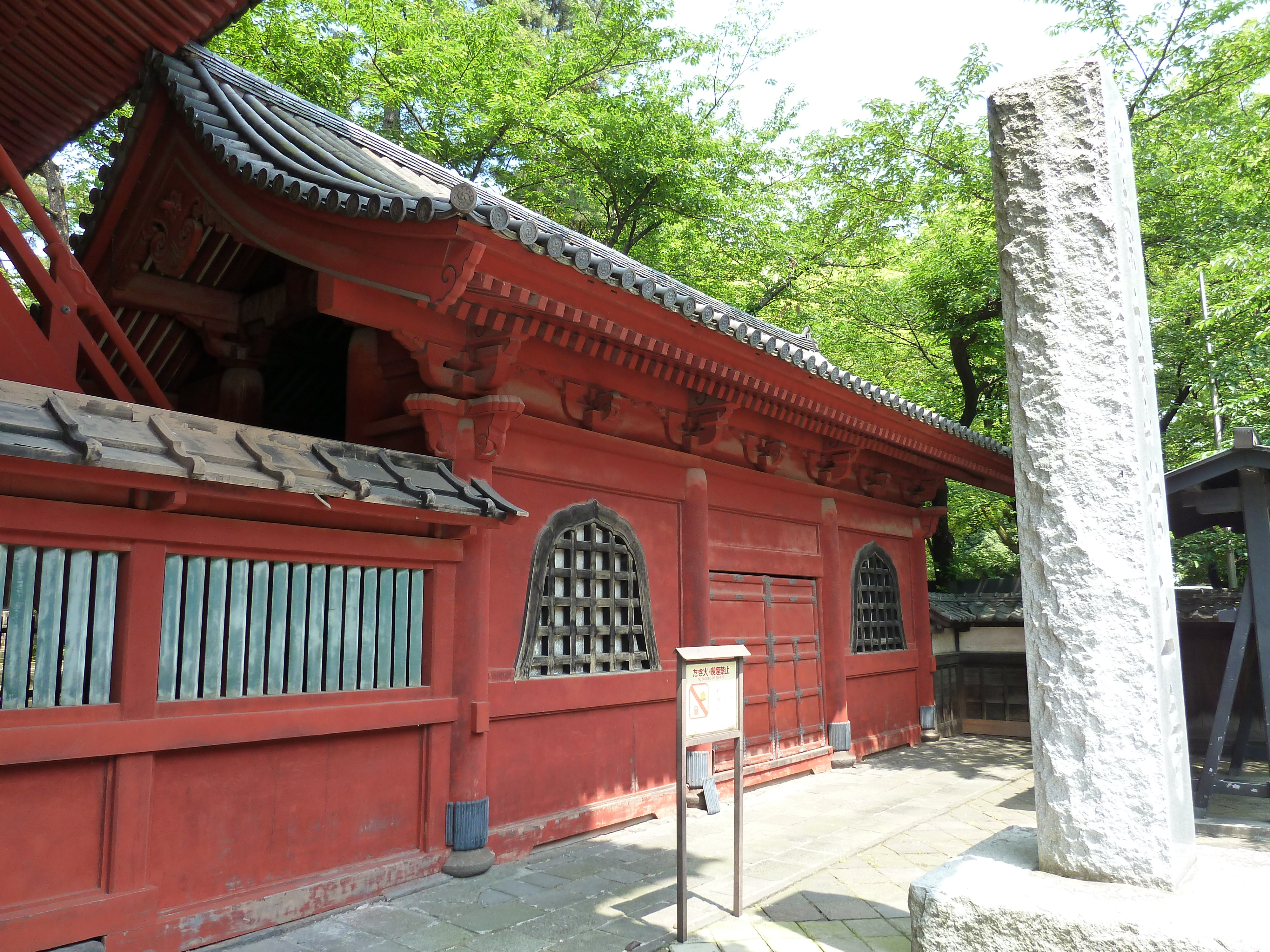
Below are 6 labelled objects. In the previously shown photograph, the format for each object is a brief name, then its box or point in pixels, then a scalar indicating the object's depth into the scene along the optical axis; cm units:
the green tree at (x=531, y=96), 1338
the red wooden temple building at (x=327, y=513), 359
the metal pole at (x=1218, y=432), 1199
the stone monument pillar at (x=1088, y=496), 277
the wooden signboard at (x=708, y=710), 400
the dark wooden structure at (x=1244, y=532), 664
